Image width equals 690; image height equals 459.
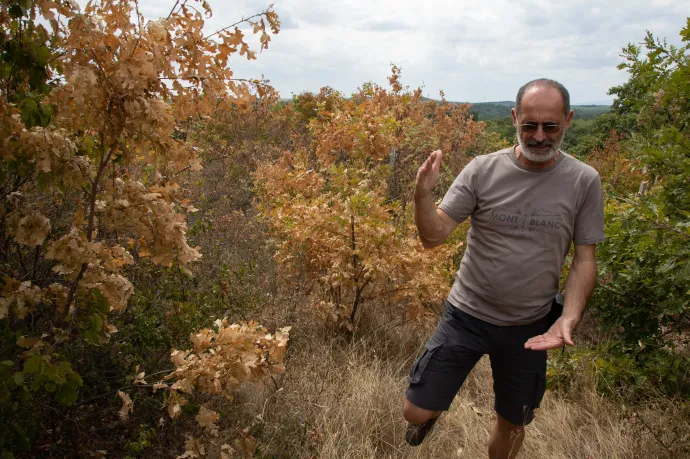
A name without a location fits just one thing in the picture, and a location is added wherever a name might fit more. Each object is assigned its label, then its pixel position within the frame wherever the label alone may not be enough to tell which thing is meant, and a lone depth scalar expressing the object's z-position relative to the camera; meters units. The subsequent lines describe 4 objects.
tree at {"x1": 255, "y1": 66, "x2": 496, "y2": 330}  3.81
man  2.25
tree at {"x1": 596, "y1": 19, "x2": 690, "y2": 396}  2.50
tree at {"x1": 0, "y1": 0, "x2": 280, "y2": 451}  1.64
